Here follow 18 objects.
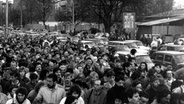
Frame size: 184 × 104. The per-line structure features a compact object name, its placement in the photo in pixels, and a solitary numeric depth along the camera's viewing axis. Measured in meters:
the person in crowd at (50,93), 6.65
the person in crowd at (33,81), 8.01
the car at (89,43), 26.80
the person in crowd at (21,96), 6.24
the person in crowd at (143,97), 6.10
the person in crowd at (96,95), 6.98
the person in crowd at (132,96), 6.02
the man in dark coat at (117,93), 6.21
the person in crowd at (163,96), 6.34
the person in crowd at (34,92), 7.06
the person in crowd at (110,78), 7.46
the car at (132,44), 22.97
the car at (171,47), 20.08
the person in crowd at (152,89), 6.92
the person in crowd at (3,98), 6.94
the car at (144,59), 15.56
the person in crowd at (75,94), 6.18
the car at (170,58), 14.61
